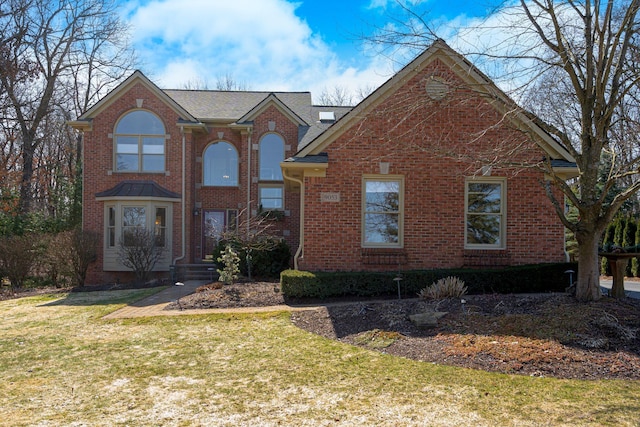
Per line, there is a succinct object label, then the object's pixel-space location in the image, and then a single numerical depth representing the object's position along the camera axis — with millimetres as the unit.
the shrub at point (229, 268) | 12016
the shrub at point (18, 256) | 14734
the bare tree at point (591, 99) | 7090
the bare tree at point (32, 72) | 19703
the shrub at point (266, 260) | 13922
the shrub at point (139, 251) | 14977
